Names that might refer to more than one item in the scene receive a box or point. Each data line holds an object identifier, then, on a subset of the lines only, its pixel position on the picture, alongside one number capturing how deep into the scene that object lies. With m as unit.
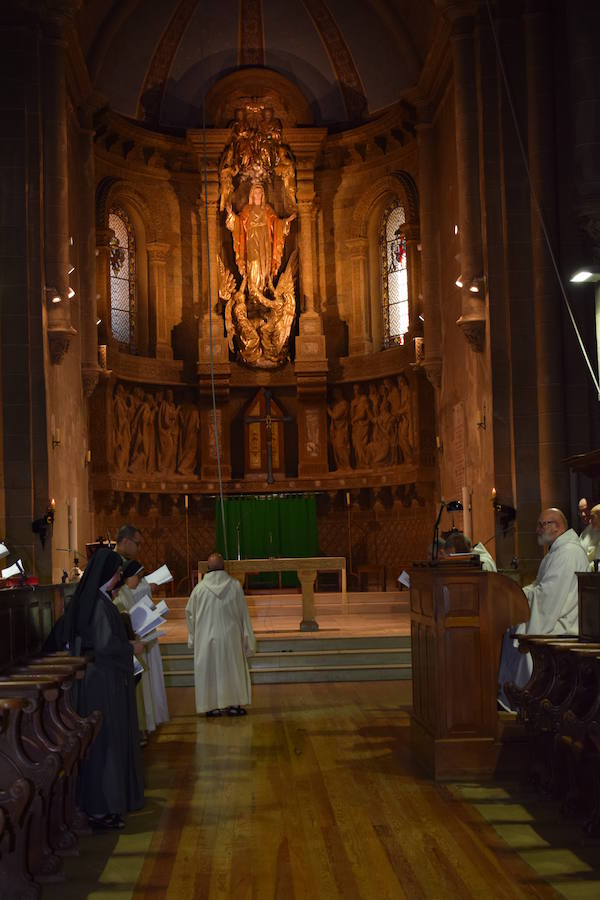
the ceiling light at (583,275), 11.65
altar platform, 17.05
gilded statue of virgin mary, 23.50
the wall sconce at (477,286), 16.88
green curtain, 22.09
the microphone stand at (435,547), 8.00
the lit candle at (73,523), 18.09
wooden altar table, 15.79
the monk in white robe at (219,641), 11.07
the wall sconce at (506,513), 15.91
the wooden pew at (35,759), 4.91
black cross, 23.27
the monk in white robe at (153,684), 9.91
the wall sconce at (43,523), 16.03
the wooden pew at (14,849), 4.75
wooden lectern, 7.54
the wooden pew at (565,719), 5.90
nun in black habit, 6.42
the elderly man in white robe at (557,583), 8.16
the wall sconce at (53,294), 17.11
